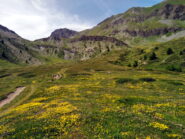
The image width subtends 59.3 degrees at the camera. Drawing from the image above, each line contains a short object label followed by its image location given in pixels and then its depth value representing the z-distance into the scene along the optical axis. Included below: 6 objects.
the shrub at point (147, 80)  56.14
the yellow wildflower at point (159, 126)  15.42
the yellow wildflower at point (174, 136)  13.55
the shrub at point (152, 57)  136.38
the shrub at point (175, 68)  96.49
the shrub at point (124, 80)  54.55
